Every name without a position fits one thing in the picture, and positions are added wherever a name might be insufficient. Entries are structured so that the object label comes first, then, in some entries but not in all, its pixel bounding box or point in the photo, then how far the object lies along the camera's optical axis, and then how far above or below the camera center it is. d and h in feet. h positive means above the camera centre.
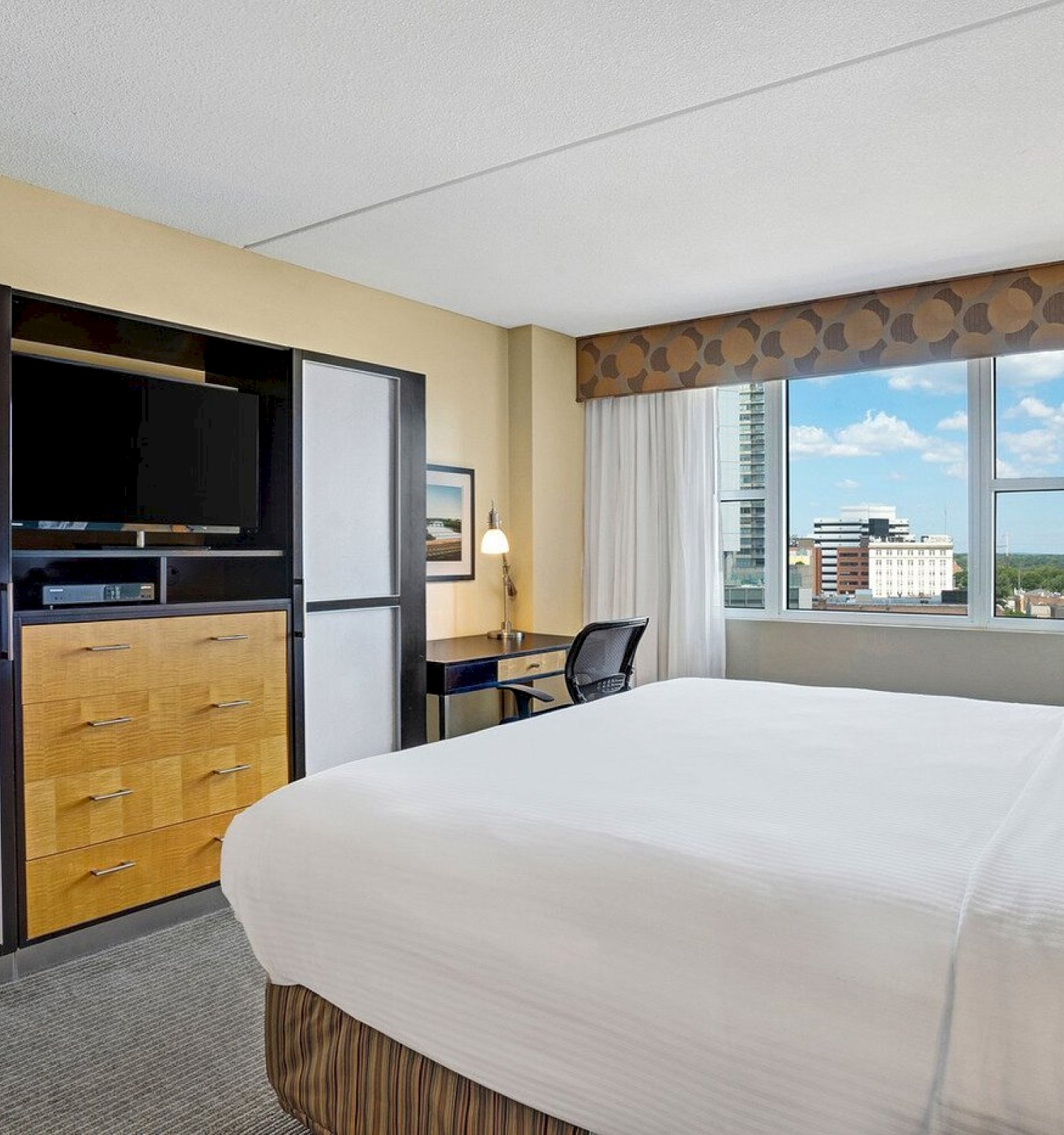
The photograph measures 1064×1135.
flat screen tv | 9.43 +1.21
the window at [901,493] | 14.11 +1.04
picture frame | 15.40 +0.58
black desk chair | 12.53 -1.55
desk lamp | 15.48 +0.20
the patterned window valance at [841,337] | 13.34 +3.61
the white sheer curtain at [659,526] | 16.43 +0.55
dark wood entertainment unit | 8.86 -1.13
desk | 13.15 -1.62
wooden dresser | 8.95 -2.08
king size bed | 3.80 -1.85
